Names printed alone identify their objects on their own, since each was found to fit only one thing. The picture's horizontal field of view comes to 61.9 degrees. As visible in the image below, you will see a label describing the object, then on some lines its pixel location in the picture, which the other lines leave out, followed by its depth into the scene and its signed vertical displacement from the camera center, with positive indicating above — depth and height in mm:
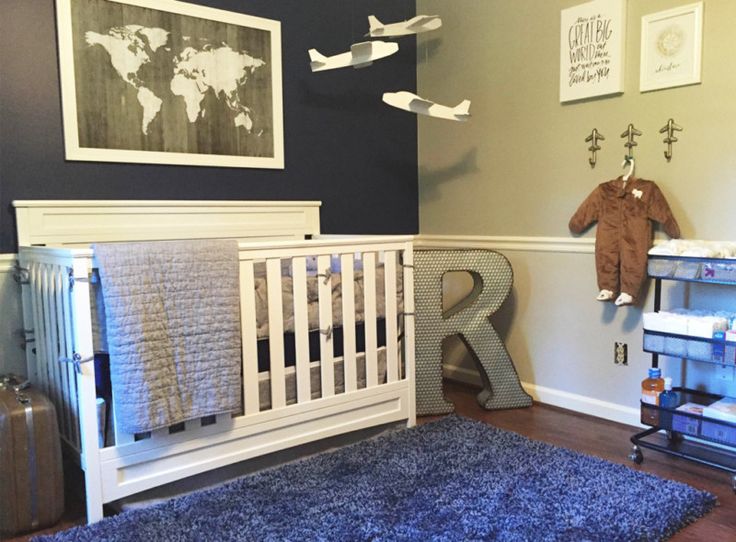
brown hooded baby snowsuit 2574 -71
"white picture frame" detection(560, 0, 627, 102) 2707 +731
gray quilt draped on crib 1896 -367
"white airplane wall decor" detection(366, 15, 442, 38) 3043 +923
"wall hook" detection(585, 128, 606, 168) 2836 +309
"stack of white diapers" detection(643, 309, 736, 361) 2211 -446
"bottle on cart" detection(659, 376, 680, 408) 2402 -739
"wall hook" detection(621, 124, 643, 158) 2697 +318
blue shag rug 1817 -942
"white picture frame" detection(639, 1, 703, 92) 2459 +663
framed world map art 2535 +589
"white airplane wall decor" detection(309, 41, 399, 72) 2643 +695
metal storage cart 2203 -767
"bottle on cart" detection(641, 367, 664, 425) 2420 -736
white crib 1941 -483
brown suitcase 1870 -766
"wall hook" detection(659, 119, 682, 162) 2561 +320
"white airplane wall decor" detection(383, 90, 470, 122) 2883 +507
